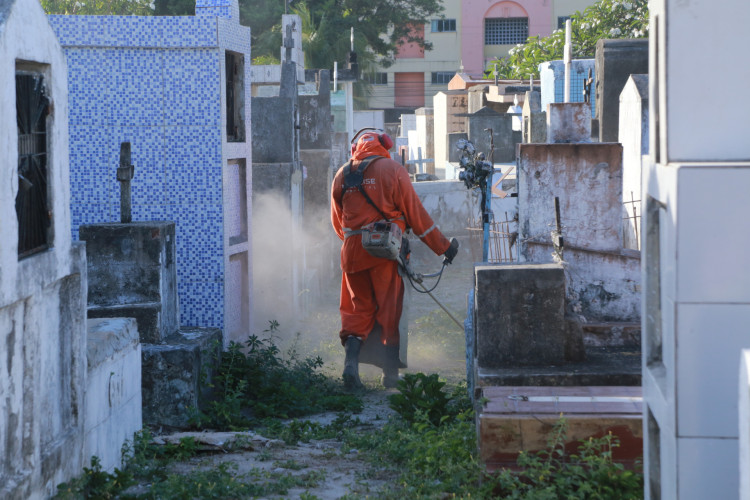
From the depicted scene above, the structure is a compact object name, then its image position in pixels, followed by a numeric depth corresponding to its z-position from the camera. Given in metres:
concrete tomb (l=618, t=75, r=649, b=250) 10.16
